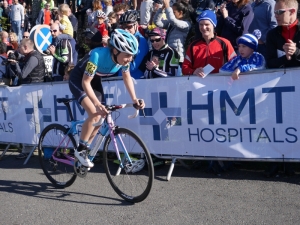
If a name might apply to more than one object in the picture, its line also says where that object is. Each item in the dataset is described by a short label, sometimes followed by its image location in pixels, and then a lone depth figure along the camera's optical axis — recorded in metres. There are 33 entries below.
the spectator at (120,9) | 10.98
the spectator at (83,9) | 17.12
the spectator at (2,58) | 11.09
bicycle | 5.77
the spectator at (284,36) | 6.33
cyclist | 5.61
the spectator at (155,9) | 10.71
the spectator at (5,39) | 13.11
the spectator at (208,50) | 6.98
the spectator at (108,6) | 13.43
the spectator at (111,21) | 10.98
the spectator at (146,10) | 12.09
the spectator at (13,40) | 13.28
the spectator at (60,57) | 9.74
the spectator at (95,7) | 12.93
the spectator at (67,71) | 8.57
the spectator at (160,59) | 7.51
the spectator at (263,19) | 8.34
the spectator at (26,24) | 18.64
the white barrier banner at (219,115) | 6.21
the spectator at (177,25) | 9.09
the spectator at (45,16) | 16.03
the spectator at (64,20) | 12.69
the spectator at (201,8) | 9.60
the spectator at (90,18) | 13.12
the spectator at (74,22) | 14.89
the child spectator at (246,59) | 6.47
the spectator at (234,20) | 8.56
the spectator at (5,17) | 19.34
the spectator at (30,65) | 8.65
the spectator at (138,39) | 7.88
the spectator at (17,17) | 17.66
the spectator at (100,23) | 10.93
